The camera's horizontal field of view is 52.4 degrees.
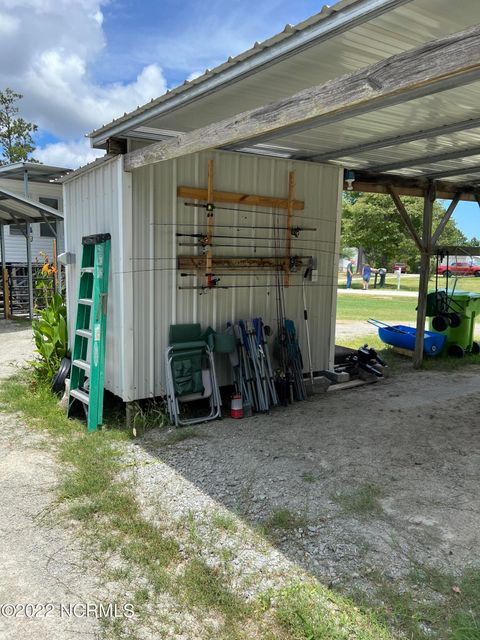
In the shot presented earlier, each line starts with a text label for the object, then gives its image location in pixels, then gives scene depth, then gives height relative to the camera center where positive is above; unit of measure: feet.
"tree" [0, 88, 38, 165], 96.96 +25.62
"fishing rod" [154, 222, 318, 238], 14.84 +1.16
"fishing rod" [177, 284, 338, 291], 15.60 -0.86
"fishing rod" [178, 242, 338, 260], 15.33 +0.51
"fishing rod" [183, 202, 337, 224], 15.28 +1.71
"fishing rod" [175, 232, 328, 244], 15.23 +0.81
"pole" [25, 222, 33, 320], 35.60 -1.35
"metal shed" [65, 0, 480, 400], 7.49 +3.38
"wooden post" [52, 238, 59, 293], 31.93 -0.85
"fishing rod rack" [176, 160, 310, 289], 15.31 +0.74
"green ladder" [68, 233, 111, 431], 14.58 -2.30
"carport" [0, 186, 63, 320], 32.68 +3.07
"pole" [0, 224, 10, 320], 36.70 -2.18
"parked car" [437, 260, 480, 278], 102.68 -0.70
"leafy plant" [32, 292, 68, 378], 18.78 -3.26
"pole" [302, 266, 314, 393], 18.54 -2.02
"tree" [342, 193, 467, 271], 77.15 +6.44
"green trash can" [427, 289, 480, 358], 25.39 -2.64
